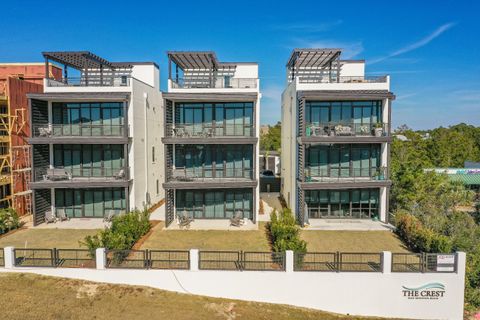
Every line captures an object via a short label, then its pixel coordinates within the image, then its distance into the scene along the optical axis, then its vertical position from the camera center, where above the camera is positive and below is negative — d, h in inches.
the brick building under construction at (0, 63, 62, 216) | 824.3 +2.0
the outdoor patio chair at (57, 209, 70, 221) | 832.3 -185.4
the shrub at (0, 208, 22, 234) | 726.2 -177.4
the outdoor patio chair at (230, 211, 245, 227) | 791.7 -188.7
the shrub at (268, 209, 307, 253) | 534.3 -164.0
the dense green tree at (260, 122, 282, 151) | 2816.2 +56.0
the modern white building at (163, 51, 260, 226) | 776.3 -0.4
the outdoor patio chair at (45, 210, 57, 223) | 810.8 -185.9
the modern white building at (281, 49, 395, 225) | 775.5 +6.3
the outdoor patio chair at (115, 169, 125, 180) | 798.5 -73.5
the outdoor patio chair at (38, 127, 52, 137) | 788.0 +35.5
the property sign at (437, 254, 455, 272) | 493.0 -181.1
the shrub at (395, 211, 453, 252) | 549.6 -173.1
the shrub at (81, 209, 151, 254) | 550.6 -167.4
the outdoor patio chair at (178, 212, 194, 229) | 787.1 -191.4
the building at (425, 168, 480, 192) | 1272.4 -107.2
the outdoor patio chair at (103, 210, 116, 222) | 810.6 -183.3
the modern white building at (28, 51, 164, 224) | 778.8 +5.9
